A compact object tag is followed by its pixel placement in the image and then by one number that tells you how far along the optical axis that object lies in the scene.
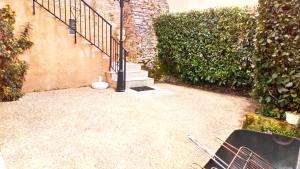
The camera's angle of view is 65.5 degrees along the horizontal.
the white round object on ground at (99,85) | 5.86
